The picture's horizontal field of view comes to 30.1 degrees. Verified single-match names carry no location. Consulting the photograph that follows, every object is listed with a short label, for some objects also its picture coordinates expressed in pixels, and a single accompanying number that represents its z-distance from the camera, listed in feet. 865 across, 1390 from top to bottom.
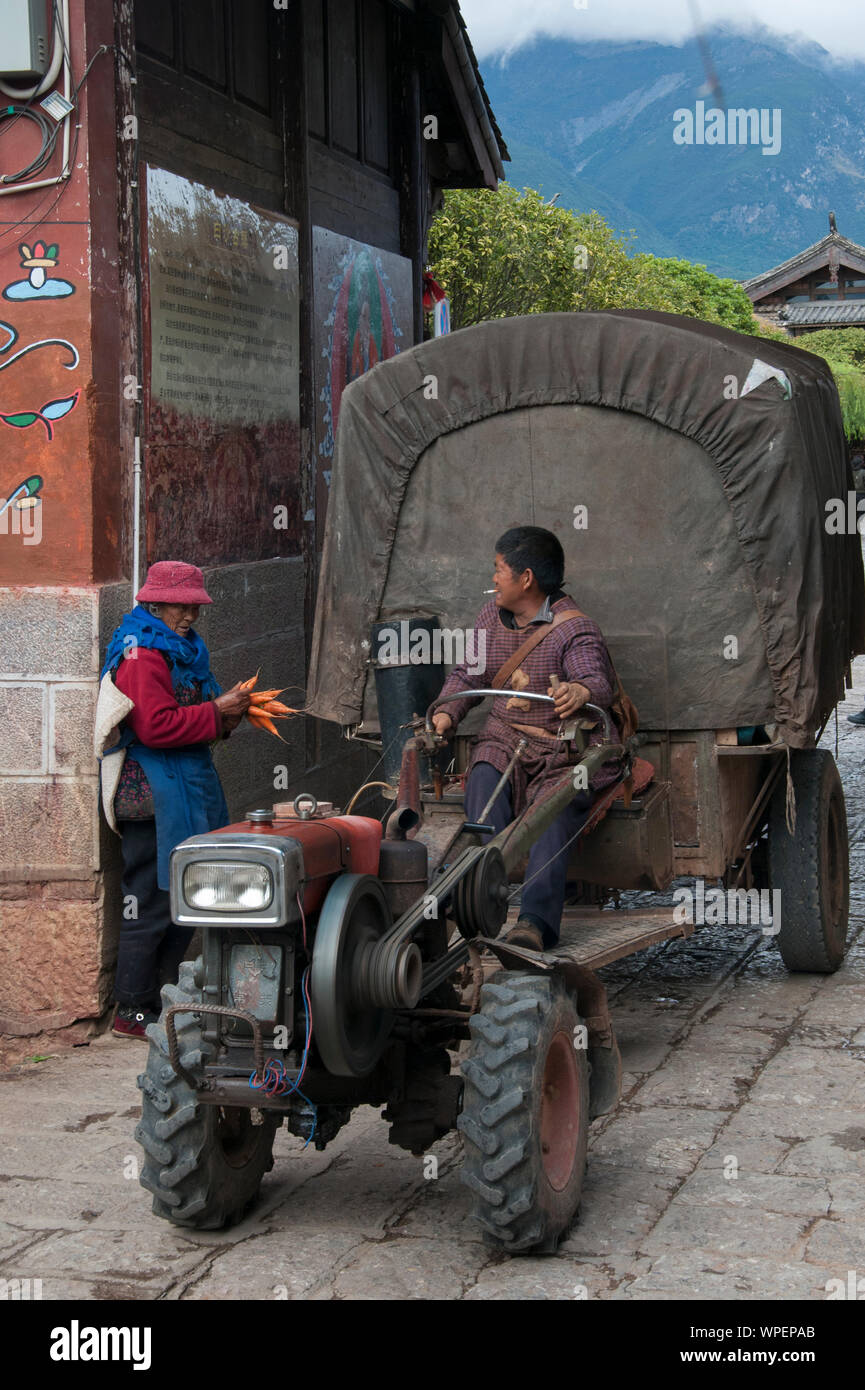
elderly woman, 20.34
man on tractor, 18.35
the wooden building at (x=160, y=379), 20.86
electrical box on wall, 20.08
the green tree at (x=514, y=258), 89.25
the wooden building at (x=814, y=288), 176.45
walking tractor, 13.85
